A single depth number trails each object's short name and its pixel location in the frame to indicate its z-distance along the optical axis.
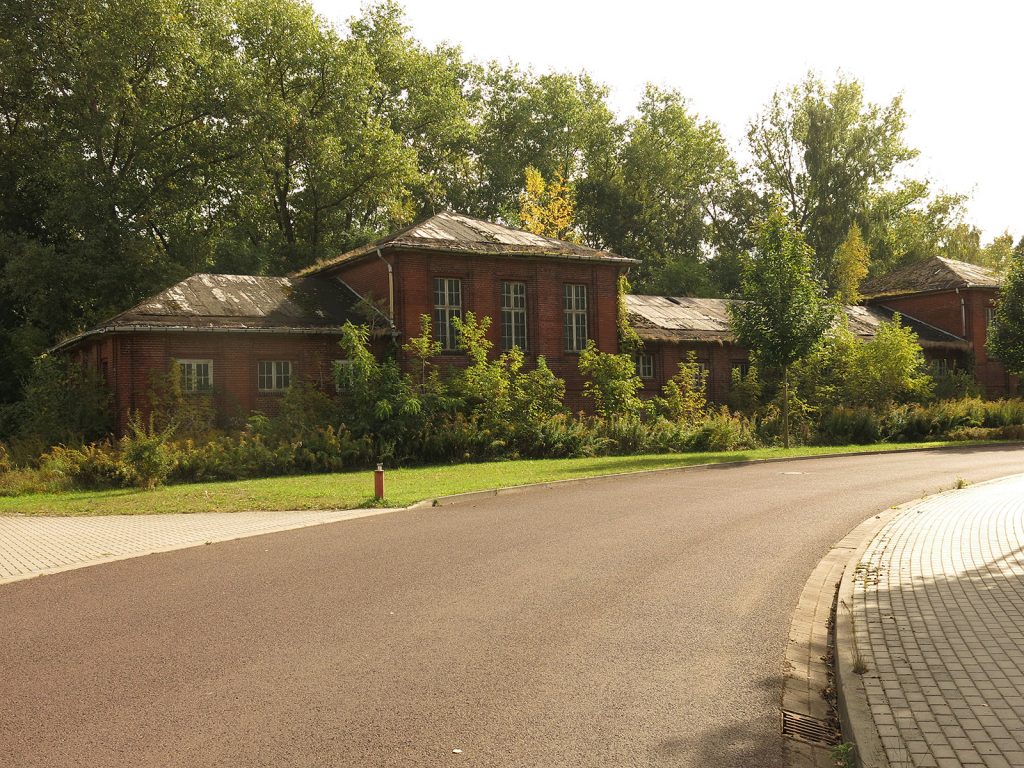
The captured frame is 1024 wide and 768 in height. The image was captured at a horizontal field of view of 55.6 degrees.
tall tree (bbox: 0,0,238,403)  37.50
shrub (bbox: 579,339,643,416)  32.09
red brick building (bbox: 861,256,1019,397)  49.25
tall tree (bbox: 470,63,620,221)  60.38
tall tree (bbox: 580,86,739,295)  63.81
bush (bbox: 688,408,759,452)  30.50
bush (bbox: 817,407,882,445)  34.34
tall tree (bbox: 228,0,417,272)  44.12
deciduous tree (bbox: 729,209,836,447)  30.41
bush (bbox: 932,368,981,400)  42.94
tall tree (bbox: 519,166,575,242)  54.41
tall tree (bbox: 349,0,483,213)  52.69
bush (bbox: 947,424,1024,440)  34.84
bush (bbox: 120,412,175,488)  21.30
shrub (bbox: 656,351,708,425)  34.59
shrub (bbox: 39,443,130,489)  21.58
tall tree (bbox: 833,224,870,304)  59.97
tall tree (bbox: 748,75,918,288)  62.00
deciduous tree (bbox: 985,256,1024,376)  40.38
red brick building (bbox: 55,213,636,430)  28.45
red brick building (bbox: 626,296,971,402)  39.22
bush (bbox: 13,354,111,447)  28.27
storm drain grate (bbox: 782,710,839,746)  5.46
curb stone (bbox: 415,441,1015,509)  17.67
